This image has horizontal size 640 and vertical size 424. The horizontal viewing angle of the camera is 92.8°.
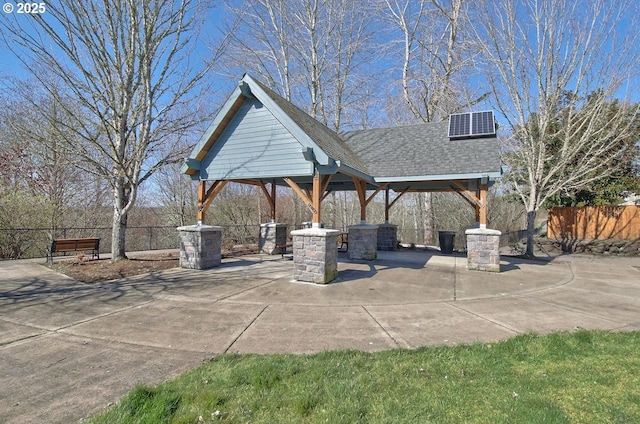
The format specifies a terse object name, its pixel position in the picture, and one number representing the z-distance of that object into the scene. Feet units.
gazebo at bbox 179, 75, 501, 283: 26.50
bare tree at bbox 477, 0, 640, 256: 40.81
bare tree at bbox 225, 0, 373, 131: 63.41
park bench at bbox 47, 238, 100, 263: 31.07
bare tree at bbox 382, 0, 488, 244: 59.16
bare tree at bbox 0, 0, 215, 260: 28.50
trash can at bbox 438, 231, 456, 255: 46.77
